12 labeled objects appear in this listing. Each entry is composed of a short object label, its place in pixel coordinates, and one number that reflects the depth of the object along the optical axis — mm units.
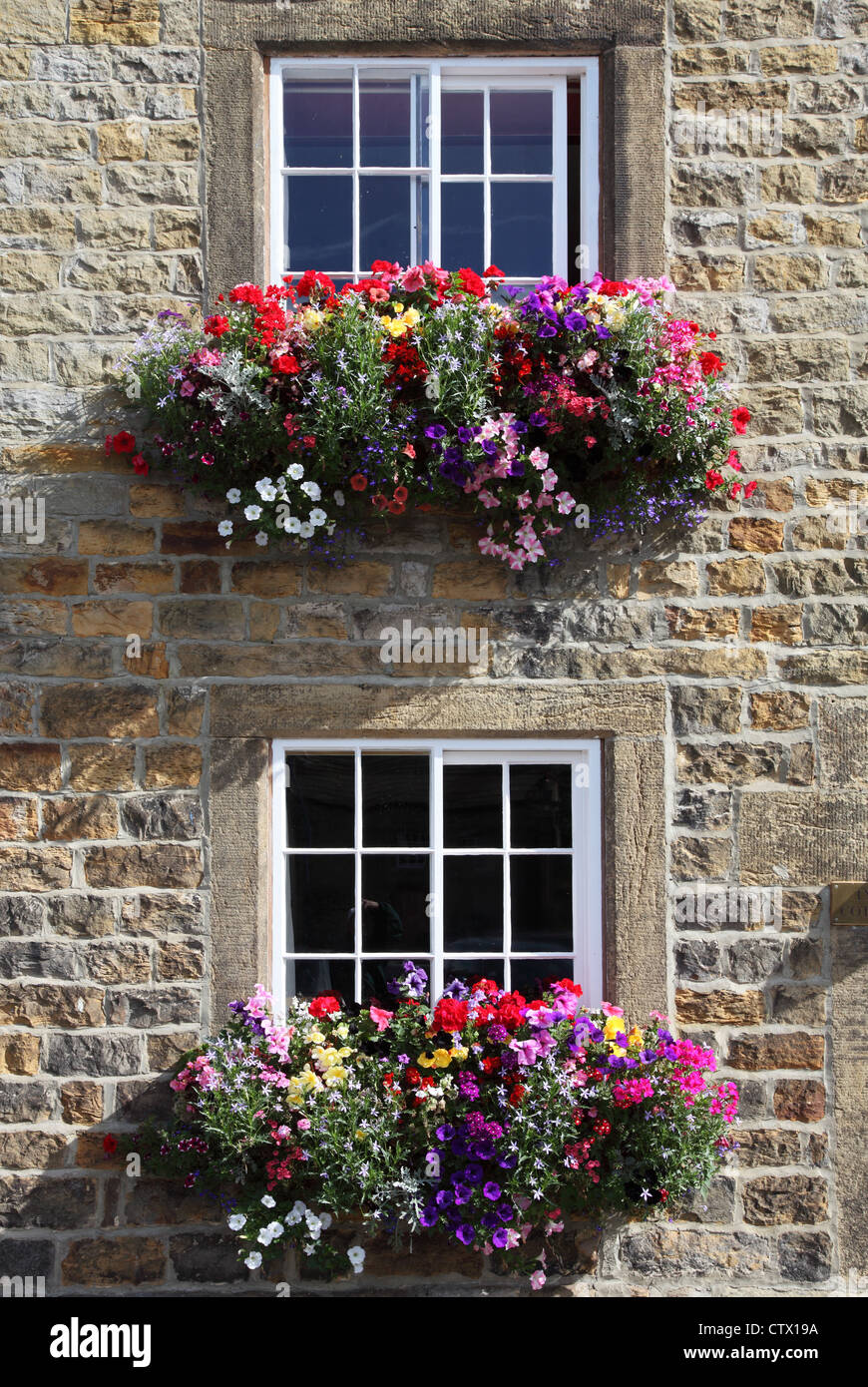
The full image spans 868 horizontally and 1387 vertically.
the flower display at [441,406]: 4453
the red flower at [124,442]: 4609
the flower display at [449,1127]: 4176
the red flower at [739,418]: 4617
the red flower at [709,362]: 4594
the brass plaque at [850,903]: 4621
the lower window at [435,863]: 4707
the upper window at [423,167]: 4910
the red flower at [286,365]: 4453
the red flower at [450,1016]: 4340
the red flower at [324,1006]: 4520
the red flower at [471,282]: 4539
